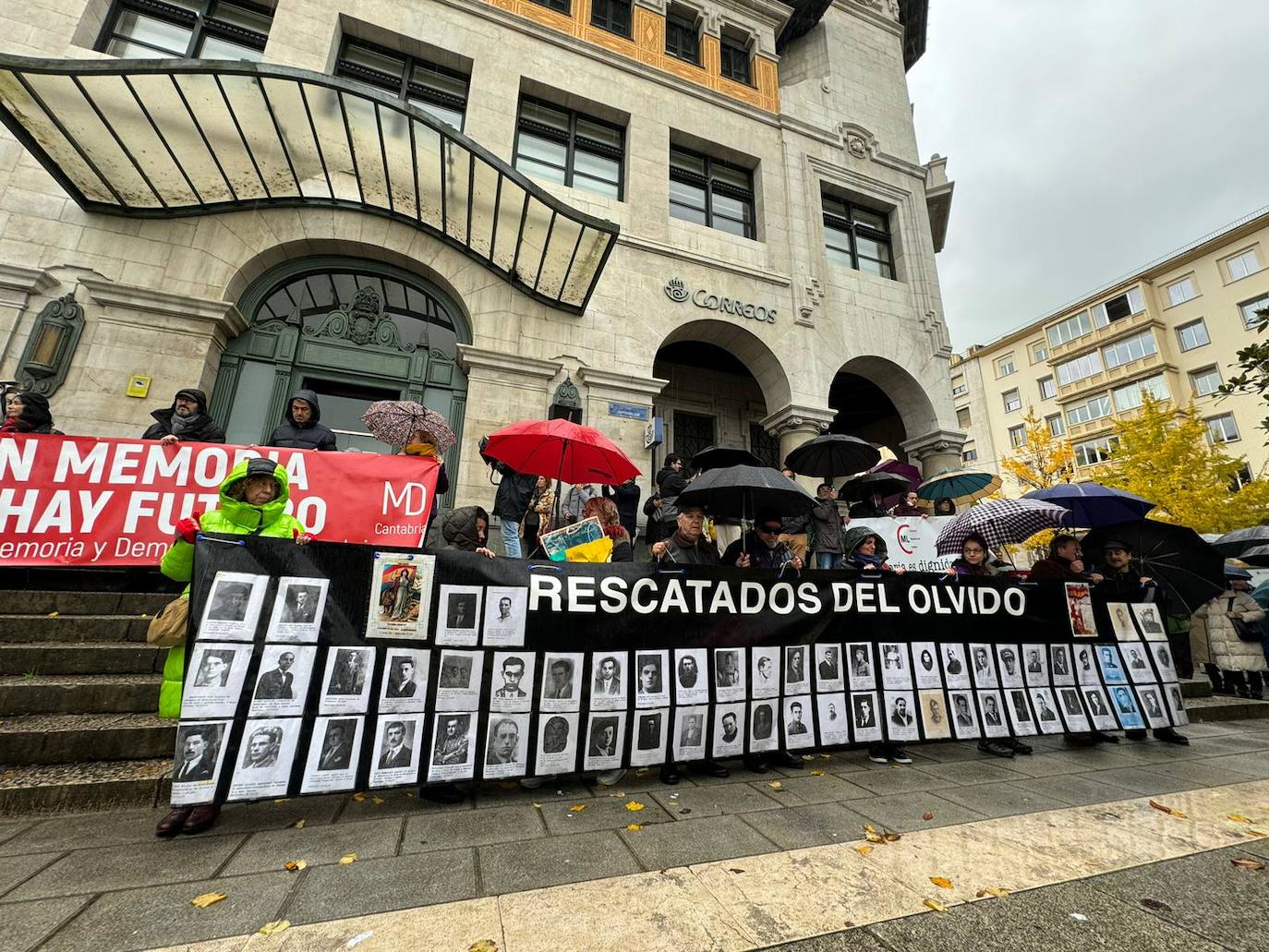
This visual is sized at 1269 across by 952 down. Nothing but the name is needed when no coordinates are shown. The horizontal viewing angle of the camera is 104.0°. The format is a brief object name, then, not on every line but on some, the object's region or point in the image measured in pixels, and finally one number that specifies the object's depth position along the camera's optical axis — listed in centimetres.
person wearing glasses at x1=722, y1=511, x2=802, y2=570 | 506
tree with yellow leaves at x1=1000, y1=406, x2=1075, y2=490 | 2291
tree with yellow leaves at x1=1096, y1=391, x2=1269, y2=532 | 1789
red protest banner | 500
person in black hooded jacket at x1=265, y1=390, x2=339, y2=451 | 617
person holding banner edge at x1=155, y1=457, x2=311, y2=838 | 294
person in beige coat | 734
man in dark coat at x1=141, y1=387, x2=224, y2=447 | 589
